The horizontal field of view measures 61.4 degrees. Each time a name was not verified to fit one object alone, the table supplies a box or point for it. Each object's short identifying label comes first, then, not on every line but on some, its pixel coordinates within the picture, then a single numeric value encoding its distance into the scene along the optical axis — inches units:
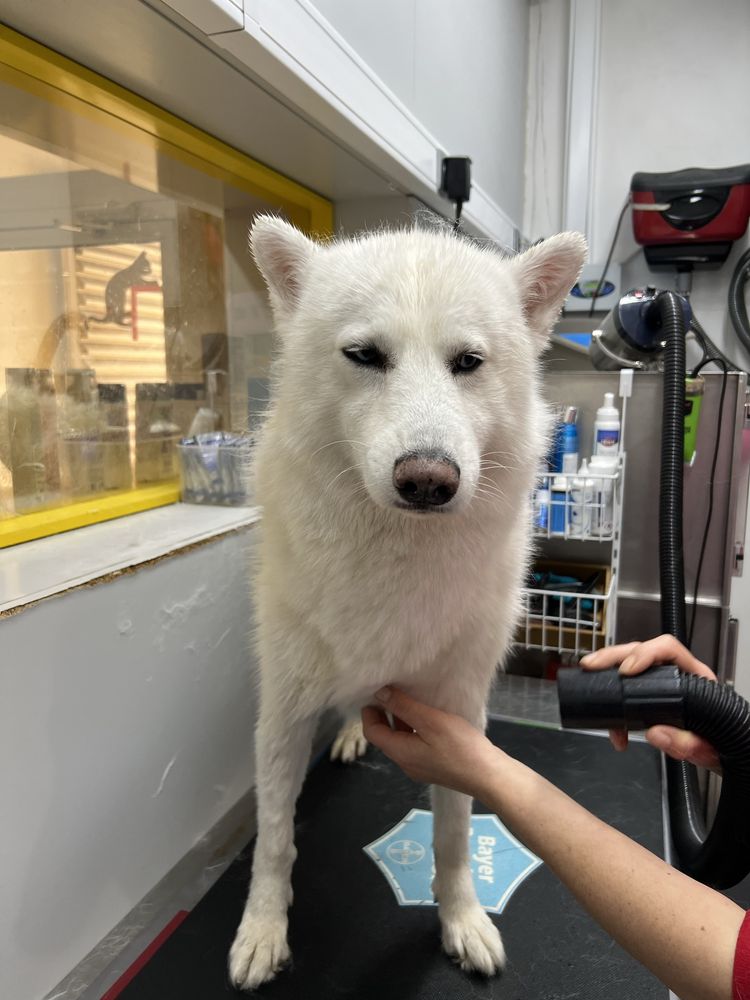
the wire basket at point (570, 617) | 64.4
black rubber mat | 39.0
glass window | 43.7
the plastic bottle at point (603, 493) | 63.9
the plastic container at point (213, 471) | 59.6
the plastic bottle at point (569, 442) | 69.8
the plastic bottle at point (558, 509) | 66.0
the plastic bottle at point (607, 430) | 69.7
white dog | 31.2
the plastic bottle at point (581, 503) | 63.7
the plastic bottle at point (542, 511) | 65.6
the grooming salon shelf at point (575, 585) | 64.1
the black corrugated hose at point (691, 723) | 29.5
